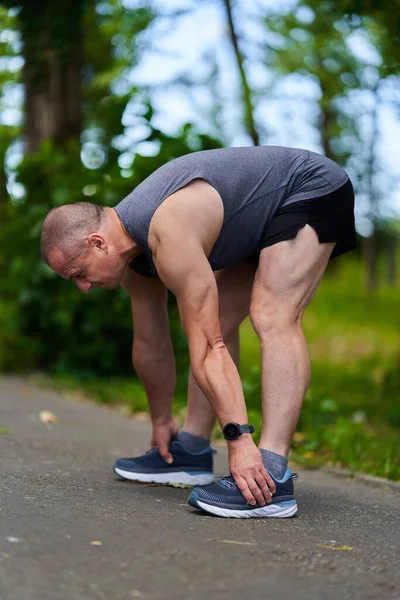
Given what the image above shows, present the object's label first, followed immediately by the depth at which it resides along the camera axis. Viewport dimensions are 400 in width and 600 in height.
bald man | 3.07
